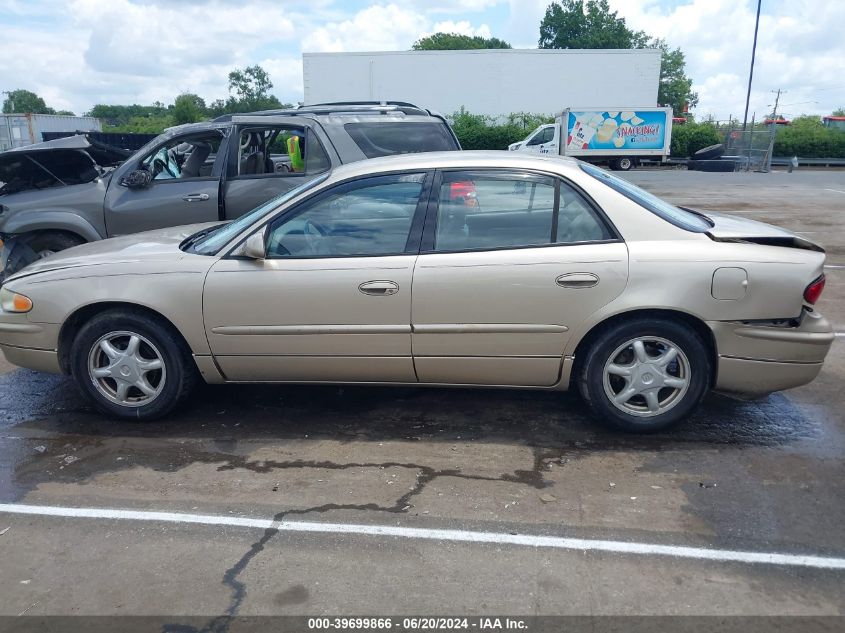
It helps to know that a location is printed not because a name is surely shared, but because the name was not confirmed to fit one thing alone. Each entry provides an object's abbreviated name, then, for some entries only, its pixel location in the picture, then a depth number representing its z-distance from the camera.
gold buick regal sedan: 4.02
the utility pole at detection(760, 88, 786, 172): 31.84
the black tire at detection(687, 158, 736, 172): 31.45
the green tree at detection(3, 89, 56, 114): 102.64
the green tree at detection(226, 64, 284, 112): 95.75
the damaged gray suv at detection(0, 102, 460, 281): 6.78
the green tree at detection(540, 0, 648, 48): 81.12
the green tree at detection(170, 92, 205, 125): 58.59
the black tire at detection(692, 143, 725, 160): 34.88
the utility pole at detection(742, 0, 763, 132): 42.23
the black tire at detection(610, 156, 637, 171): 33.47
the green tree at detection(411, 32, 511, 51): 88.62
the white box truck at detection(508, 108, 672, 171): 32.19
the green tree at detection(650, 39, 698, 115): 86.50
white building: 41.69
